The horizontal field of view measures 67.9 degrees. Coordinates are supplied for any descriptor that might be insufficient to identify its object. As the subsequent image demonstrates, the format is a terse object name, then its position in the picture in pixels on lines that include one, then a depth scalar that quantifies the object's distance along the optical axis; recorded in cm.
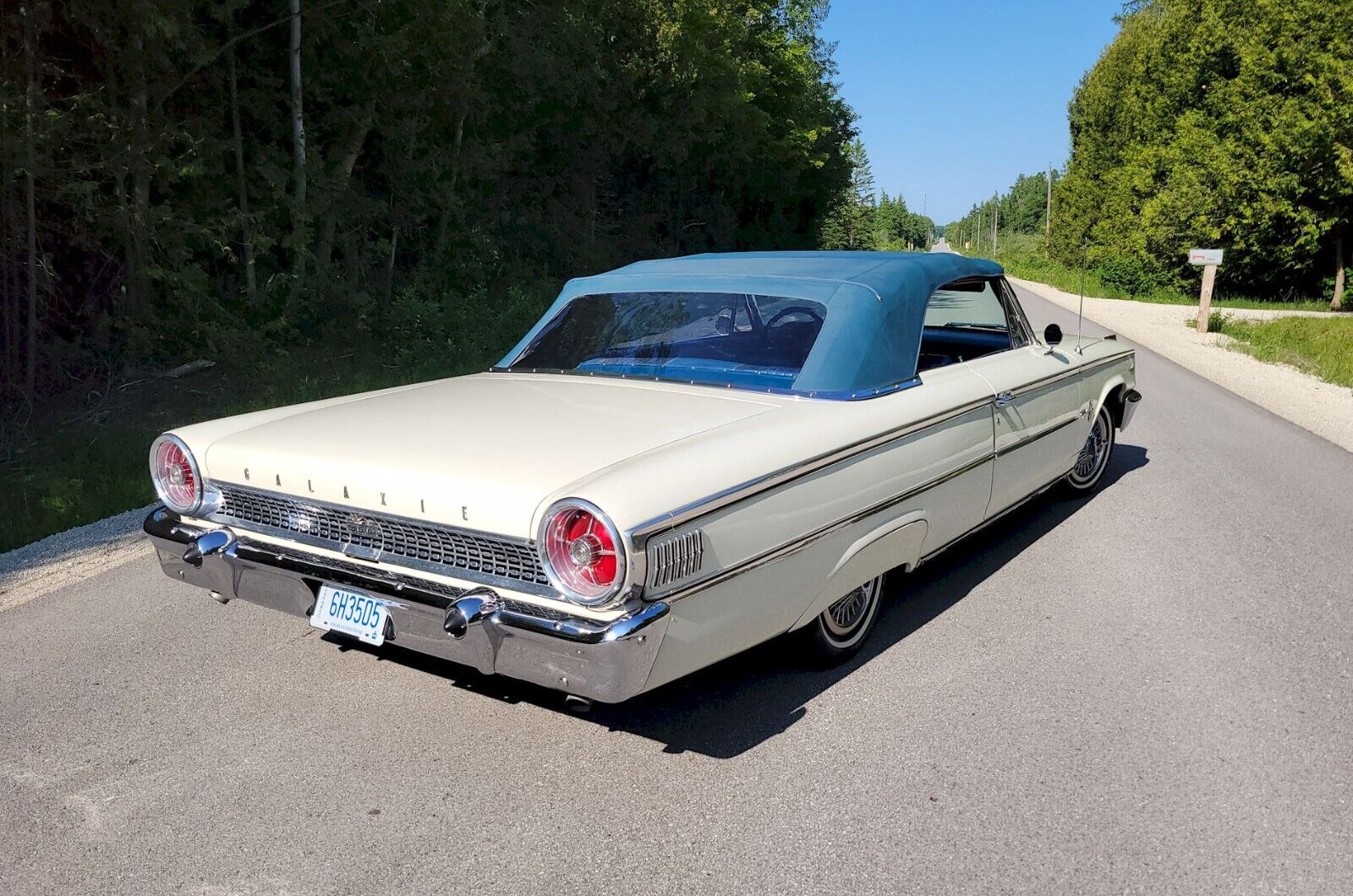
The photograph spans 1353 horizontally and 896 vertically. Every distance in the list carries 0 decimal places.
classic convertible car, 273
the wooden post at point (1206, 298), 1781
